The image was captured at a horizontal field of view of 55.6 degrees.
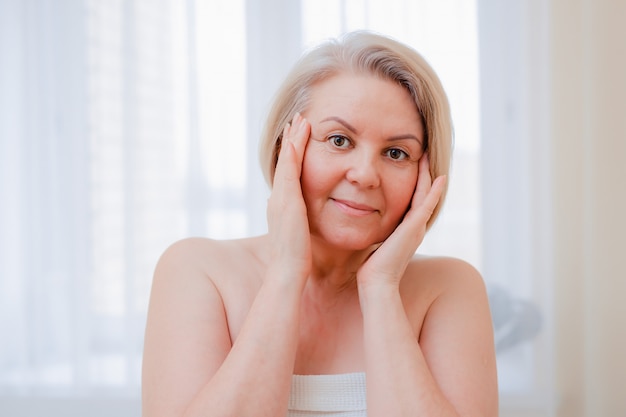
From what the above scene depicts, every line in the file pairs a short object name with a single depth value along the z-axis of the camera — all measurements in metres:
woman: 1.16
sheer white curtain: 2.35
